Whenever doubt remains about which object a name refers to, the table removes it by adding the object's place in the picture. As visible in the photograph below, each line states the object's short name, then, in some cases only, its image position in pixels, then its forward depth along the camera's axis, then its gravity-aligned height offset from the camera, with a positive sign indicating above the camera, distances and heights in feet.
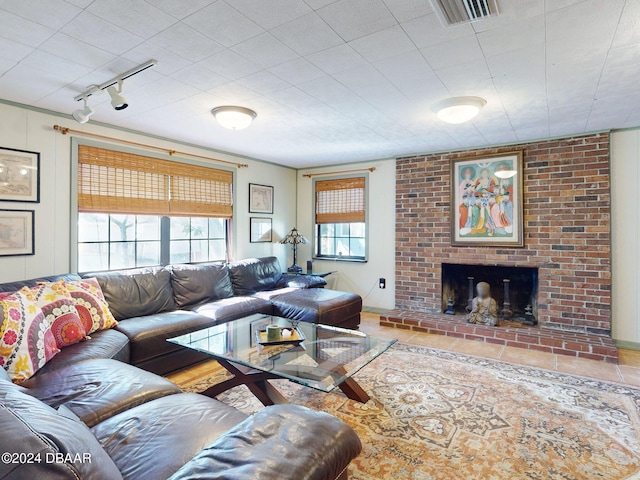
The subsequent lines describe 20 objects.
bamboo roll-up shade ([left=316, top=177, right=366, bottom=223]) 17.50 +2.14
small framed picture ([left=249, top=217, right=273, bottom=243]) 16.94 +0.58
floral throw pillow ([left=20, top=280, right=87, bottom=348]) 7.49 -1.61
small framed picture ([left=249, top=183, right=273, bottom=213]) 16.79 +2.11
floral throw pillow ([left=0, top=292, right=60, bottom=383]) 6.18 -1.87
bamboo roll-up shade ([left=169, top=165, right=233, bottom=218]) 13.70 +2.03
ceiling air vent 5.21 +3.60
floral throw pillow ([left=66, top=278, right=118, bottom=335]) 8.45 -1.66
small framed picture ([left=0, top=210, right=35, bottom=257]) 9.35 +0.19
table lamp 17.74 +0.06
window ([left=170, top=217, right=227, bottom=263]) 14.07 +0.04
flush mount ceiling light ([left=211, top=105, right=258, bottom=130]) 9.78 +3.56
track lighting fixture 7.43 +3.64
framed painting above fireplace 13.48 +1.70
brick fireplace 12.01 -0.36
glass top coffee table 6.67 -2.46
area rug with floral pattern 6.00 -3.78
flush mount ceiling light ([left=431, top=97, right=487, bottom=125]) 9.12 +3.57
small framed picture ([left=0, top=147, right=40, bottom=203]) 9.33 +1.76
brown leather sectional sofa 2.54 -2.30
